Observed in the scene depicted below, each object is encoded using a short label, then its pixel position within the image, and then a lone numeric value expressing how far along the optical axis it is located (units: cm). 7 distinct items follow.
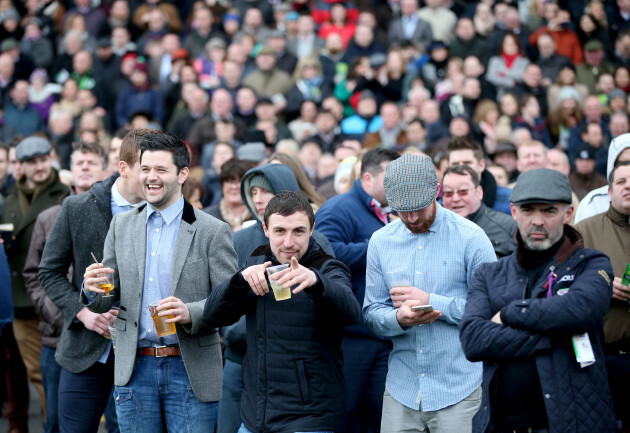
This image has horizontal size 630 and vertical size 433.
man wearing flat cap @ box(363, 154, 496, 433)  959
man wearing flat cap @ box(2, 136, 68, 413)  1572
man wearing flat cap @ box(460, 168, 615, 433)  795
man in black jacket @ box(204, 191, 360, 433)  893
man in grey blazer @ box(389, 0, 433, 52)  3256
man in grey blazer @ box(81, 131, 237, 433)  971
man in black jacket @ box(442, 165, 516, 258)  1256
